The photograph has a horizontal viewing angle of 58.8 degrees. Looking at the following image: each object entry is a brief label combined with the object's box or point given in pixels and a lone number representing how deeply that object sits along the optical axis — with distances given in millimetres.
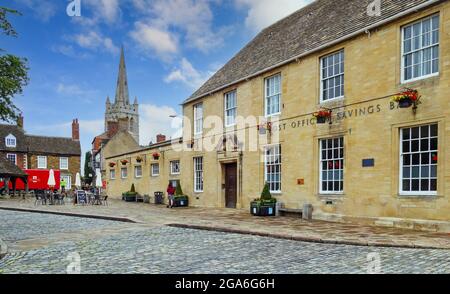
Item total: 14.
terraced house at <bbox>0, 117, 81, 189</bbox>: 50594
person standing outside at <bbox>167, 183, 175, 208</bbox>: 23336
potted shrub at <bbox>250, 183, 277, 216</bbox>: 16531
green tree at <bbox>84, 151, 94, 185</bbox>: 67094
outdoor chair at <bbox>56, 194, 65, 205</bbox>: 26786
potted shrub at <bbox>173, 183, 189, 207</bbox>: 23594
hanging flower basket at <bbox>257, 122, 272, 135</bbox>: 17766
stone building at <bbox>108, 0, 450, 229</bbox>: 11812
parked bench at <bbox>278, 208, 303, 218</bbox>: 15834
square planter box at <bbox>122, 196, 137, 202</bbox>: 30928
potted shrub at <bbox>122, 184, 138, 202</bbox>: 30922
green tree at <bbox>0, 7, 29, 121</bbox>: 12969
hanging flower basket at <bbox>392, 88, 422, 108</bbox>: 11789
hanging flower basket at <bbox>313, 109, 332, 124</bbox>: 14662
